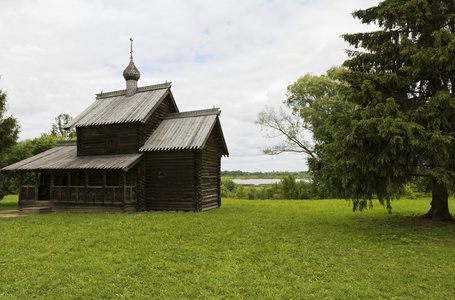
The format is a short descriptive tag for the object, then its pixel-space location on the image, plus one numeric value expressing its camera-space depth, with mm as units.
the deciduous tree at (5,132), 22953
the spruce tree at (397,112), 10000
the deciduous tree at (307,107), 29969
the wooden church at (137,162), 18312
